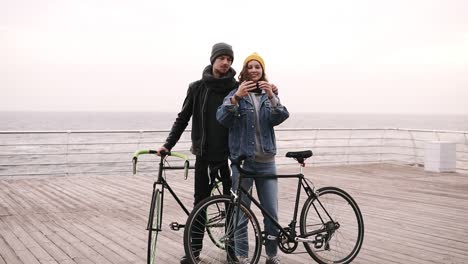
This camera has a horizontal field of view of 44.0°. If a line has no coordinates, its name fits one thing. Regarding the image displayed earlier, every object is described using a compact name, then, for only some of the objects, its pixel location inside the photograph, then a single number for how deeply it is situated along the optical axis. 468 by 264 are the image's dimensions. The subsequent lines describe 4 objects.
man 4.31
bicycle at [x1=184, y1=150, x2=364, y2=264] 3.92
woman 4.00
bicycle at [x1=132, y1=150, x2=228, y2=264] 3.98
